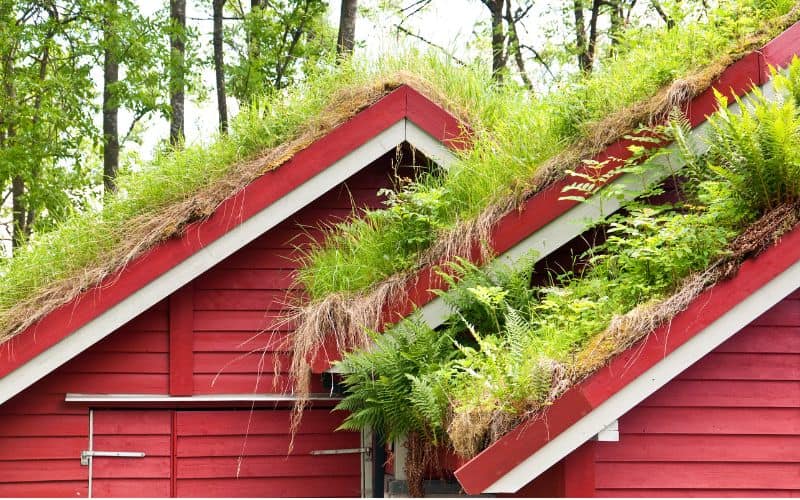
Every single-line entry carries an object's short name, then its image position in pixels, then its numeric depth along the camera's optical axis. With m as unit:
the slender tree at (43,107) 17.84
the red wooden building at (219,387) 7.99
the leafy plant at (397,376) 6.32
